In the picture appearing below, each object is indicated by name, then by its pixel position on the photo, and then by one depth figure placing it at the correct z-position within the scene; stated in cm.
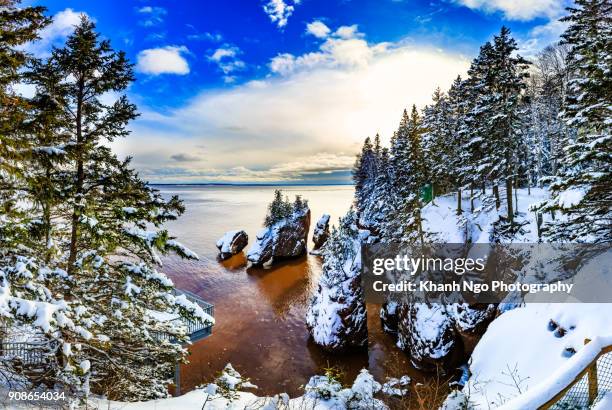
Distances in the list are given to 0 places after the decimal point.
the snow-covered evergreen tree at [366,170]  5603
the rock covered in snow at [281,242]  4125
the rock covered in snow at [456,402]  522
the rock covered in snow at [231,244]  4484
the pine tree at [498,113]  2134
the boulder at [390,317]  2251
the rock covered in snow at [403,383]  1485
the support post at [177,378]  1388
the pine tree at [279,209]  4716
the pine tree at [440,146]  3278
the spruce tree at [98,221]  709
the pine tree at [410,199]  2184
